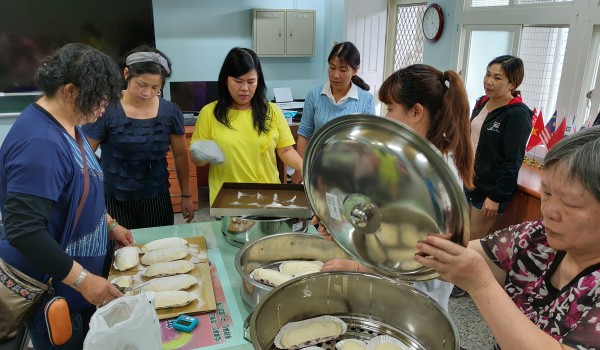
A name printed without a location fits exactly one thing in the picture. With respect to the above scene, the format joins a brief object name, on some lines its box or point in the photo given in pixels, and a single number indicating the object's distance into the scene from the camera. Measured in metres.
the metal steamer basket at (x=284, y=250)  1.34
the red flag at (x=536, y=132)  2.78
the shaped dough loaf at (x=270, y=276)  1.25
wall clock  3.36
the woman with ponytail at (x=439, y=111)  1.12
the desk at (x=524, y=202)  2.29
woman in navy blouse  1.69
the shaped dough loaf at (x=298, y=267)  1.34
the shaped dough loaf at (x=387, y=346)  1.00
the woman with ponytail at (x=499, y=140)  2.28
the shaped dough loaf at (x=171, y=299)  1.13
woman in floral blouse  0.66
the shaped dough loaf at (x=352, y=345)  1.01
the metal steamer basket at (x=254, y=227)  1.43
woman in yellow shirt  1.81
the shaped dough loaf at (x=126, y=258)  1.32
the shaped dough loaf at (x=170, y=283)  1.22
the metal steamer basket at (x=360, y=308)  1.00
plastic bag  0.86
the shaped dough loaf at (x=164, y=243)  1.45
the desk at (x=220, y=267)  1.04
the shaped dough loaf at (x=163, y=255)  1.38
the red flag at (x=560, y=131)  2.55
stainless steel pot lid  0.69
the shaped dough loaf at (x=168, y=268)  1.31
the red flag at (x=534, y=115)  2.84
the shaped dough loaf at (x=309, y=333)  1.02
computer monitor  3.93
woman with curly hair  1.03
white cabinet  4.09
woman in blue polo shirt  2.26
